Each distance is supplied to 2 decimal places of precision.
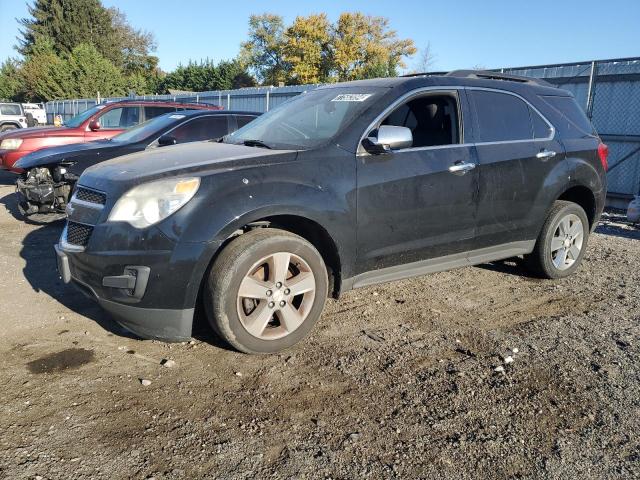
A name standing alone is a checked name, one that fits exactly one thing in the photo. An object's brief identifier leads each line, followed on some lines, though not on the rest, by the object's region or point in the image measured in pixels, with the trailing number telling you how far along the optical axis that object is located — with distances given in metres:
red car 8.95
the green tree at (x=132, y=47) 69.50
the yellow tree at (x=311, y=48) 54.28
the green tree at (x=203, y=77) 57.69
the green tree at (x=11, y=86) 54.82
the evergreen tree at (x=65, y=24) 63.09
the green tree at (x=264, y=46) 66.56
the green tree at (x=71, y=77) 50.03
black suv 3.12
